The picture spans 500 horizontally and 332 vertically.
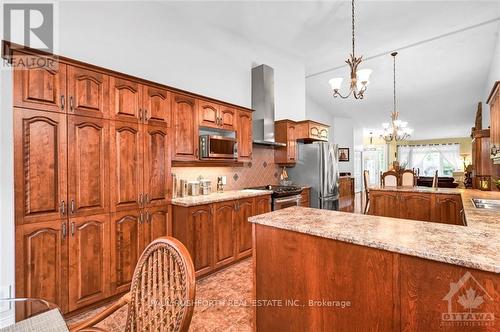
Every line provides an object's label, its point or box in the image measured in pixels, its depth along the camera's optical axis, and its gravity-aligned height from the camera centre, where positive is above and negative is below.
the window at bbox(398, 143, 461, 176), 11.38 +0.34
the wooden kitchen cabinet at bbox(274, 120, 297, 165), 4.68 +0.49
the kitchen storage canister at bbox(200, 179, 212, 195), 3.43 -0.27
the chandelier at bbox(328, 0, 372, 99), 2.69 +1.04
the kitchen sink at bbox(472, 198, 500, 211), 2.41 -0.42
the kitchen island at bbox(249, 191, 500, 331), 1.02 -0.54
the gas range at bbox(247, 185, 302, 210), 3.78 -0.47
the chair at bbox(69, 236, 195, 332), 0.87 -0.50
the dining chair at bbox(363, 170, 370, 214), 6.02 -0.35
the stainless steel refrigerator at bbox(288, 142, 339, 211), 4.63 -0.12
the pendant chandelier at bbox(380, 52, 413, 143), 5.48 +0.99
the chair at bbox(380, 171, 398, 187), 5.61 -0.30
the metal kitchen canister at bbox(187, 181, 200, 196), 3.32 -0.28
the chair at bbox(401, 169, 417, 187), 5.75 -0.31
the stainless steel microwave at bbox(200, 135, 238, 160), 3.16 +0.27
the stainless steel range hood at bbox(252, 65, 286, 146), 4.30 +1.13
